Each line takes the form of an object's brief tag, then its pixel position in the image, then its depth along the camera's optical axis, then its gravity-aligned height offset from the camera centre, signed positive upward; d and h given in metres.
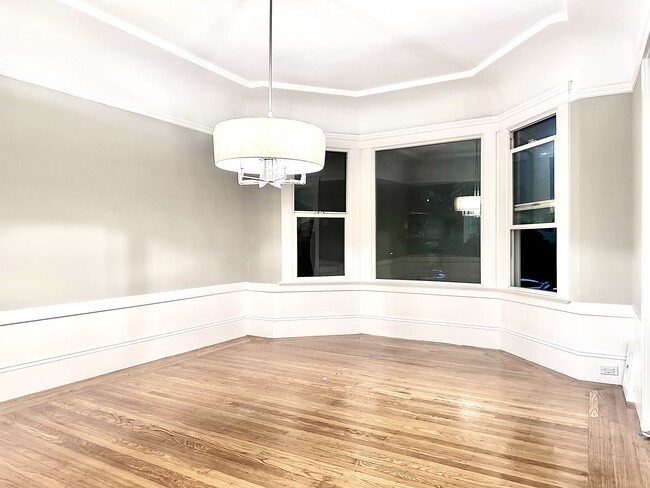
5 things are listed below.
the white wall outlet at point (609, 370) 3.89 -1.06
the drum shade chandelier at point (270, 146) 2.88 +0.63
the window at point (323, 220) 5.87 +0.32
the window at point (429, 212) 5.43 +0.39
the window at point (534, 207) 4.46 +0.37
